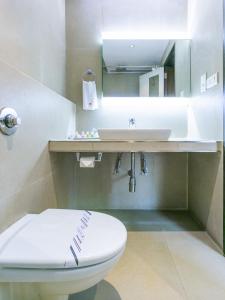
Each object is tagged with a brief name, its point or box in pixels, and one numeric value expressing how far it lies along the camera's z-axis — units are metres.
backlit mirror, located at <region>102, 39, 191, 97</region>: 2.34
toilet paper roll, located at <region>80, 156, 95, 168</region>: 1.78
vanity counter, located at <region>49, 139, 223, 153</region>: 1.64
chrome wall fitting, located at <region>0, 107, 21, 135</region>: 1.01
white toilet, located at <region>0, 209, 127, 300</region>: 0.78
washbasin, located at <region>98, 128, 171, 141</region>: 1.66
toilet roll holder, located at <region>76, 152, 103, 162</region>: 1.90
